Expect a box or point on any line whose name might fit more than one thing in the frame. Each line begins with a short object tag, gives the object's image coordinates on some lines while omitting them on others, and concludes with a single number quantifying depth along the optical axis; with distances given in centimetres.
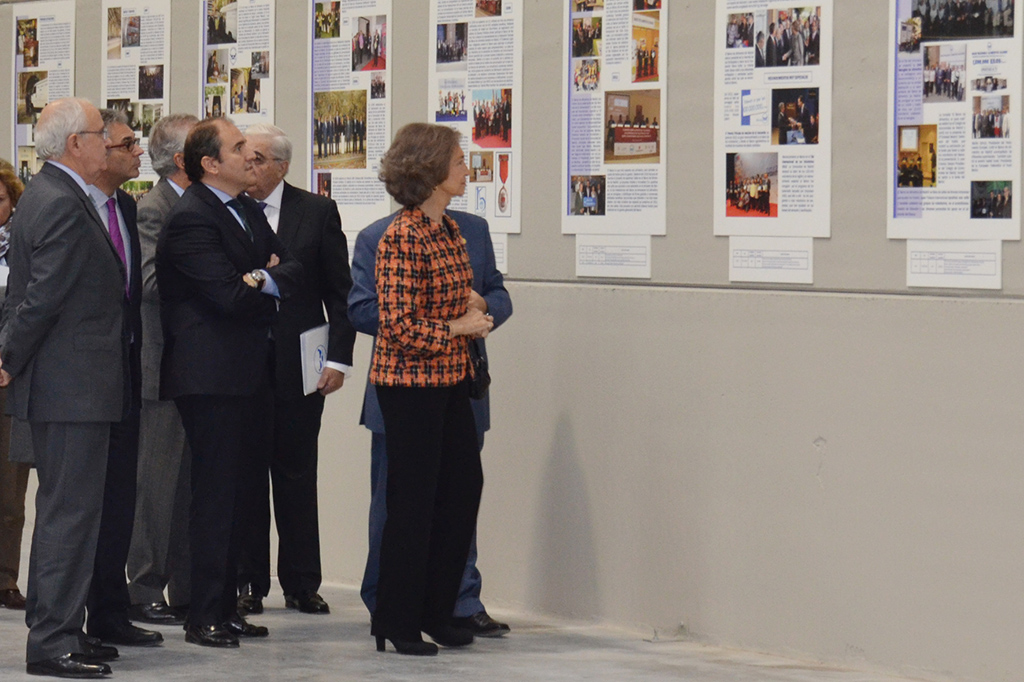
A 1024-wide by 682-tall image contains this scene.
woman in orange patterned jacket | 960
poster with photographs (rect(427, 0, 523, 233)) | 1161
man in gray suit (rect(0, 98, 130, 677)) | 912
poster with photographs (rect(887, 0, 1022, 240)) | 917
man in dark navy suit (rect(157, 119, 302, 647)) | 973
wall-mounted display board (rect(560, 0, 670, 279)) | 1079
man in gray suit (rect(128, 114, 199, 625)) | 1110
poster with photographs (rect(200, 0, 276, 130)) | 1337
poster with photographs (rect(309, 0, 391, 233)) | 1257
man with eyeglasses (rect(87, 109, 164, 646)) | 997
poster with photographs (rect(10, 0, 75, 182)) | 1494
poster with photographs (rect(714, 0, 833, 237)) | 992
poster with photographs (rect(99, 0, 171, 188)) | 1420
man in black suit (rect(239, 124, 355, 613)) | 1115
